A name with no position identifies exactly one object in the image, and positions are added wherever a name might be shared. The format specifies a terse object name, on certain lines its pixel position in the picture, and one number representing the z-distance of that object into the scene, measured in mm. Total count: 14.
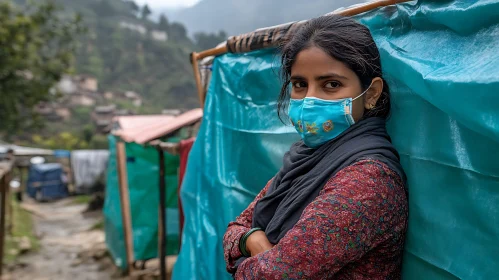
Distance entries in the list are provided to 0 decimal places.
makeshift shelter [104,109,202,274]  4426
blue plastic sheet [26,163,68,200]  14344
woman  966
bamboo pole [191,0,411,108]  1336
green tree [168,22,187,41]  53938
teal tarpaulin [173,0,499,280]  996
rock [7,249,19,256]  6957
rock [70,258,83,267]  6891
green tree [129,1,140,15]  59219
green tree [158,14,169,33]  54294
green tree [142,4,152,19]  57944
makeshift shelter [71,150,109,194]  14727
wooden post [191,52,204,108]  2706
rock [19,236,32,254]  7491
